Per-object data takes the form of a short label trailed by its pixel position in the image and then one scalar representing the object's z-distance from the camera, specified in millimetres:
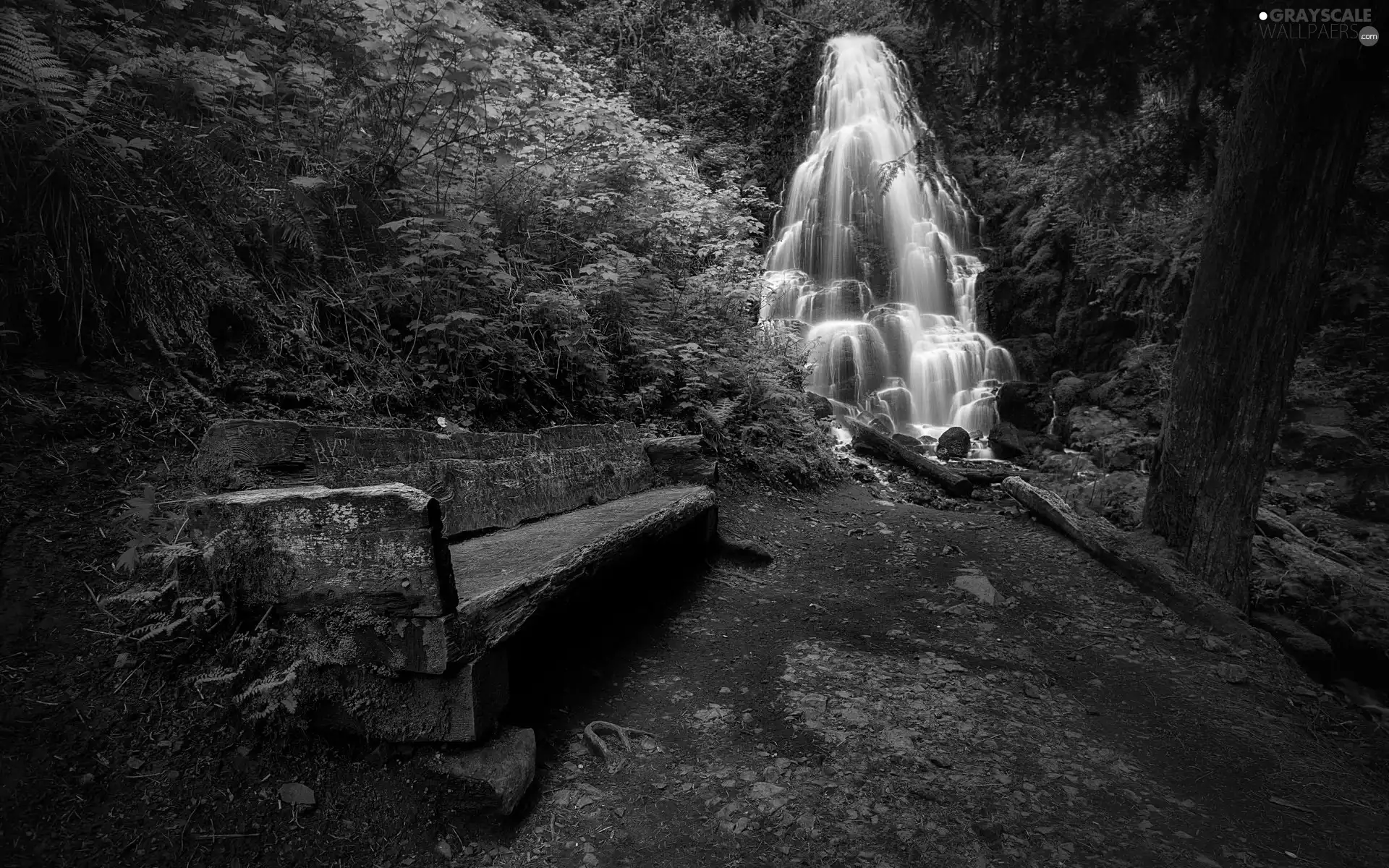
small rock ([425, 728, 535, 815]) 1957
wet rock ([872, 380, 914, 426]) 12688
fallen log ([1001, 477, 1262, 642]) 4070
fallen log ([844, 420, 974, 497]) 8188
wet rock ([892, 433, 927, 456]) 10797
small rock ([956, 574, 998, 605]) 4512
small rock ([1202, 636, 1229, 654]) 3824
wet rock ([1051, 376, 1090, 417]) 11492
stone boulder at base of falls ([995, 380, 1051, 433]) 11594
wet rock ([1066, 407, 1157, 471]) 8914
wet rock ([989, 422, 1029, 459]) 10898
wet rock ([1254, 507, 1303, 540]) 6098
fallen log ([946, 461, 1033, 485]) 8766
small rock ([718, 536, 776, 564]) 5047
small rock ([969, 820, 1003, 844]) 2131
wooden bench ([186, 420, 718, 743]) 1836
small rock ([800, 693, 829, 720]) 2891
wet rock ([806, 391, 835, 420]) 10250
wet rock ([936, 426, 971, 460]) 10945
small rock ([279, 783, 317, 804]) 1781
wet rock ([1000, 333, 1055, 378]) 13211
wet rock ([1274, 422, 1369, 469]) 8016
